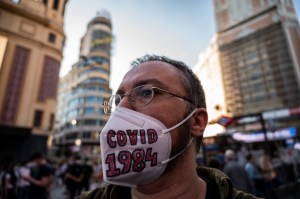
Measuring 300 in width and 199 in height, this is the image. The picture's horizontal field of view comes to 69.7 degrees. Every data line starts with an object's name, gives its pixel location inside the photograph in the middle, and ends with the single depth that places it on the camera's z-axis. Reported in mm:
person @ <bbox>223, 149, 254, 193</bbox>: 5240
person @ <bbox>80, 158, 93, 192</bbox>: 8527
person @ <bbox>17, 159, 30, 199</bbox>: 5417
